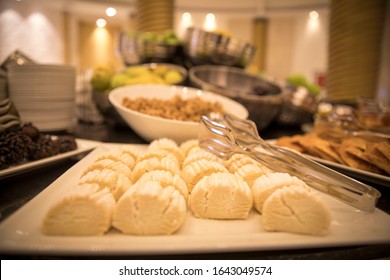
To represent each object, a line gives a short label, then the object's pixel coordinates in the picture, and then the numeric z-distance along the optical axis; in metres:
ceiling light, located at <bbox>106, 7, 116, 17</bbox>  6.32
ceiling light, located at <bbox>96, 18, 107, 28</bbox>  6.99
